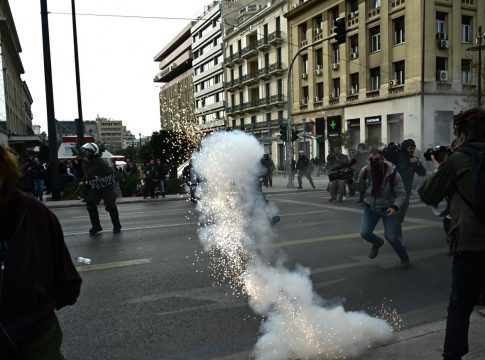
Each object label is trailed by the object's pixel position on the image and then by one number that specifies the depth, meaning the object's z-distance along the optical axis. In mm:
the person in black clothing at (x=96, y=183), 8672
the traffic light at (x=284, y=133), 20812
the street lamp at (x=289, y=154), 20516
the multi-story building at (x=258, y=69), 44156
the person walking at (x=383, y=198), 5844
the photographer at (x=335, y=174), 14055
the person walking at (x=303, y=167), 18781
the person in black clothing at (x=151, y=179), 16891
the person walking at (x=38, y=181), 16534
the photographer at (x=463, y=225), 2752
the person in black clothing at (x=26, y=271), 1845
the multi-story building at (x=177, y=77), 78250
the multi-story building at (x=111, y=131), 163500
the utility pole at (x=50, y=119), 16109
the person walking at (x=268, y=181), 20822
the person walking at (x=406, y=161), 7762
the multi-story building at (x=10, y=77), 38375
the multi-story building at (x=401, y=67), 28766
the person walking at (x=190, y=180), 12195
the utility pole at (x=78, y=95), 18031
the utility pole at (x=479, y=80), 19688
